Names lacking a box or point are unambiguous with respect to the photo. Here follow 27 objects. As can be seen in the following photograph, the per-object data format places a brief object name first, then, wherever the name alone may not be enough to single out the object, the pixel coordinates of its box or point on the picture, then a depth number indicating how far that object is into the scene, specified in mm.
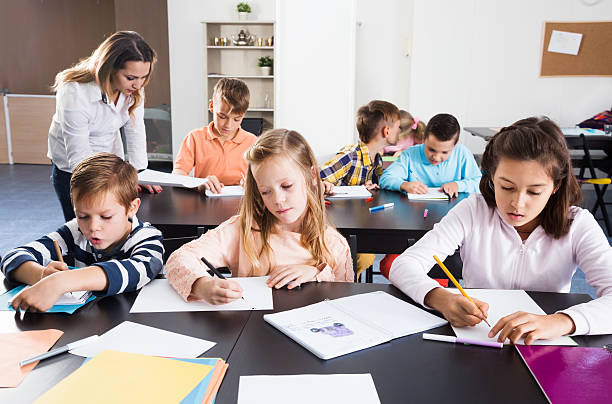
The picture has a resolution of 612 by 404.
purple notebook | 811
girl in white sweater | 1255
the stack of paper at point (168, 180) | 2453
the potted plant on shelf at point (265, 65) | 5934
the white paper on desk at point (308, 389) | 794
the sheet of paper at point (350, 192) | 2400
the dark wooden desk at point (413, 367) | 816
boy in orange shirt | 2773
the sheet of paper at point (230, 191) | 2368
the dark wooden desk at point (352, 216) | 1907
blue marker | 2143
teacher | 2129
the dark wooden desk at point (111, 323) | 935
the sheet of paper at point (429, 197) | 2365
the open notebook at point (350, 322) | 963
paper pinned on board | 5805
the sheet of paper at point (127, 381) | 771
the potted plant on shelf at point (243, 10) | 5754
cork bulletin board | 5766
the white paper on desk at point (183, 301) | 1135
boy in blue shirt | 2506
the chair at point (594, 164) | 4246
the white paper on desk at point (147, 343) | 933
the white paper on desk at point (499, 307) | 1005
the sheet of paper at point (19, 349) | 862
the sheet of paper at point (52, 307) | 1109
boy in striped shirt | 1159
